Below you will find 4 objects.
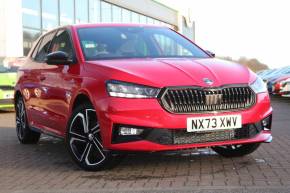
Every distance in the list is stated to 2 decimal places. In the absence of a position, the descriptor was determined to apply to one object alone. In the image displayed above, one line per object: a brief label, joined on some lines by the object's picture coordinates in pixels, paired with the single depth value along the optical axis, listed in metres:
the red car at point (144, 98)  5.53
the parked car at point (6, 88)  15.05
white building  24.08
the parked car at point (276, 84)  20.06
